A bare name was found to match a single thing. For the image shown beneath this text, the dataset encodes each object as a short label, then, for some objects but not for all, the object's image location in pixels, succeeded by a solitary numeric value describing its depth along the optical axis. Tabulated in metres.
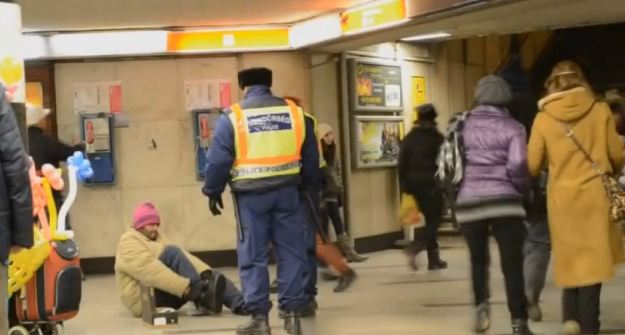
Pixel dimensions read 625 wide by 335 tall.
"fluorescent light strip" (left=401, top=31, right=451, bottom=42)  11.55
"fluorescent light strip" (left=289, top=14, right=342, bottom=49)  10.10
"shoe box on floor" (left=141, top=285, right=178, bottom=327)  7.55
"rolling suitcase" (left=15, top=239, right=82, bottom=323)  6.20
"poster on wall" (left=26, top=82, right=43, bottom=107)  11.11
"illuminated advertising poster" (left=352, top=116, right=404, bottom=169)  11.83
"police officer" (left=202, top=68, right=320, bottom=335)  6.27
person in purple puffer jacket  5.97
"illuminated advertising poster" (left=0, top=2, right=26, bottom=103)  4.92
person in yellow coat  5.50
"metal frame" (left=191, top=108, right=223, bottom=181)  11.09
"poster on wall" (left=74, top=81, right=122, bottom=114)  11.06
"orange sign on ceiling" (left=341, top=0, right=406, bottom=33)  8.98
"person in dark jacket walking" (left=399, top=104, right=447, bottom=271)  9.57
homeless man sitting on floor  7.61
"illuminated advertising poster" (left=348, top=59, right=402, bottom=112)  11.79
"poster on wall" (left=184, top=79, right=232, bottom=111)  11.11
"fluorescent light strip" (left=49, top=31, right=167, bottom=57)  10.83
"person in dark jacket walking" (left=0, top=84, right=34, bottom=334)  4.26
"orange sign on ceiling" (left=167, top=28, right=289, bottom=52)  10.90
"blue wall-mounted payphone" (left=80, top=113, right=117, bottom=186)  11.00
